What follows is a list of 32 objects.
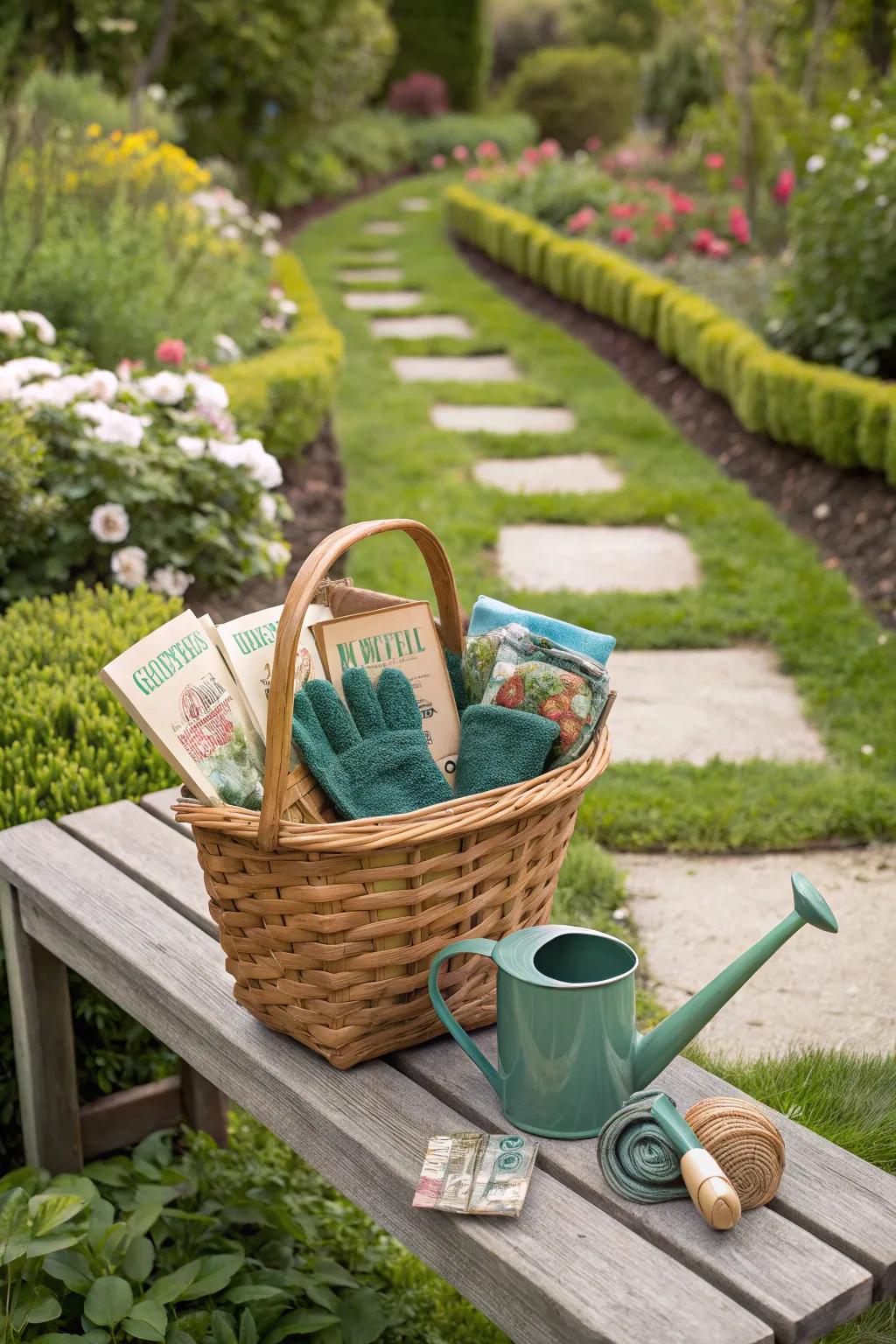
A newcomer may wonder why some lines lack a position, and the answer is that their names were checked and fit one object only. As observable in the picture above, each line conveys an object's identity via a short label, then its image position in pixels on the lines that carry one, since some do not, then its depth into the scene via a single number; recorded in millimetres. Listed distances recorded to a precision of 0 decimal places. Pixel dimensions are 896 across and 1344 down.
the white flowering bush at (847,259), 6125
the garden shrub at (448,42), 23609
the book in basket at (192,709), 1611
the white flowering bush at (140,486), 3861
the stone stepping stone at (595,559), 5223
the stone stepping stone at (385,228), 15197
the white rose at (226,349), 5638
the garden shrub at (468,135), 20828
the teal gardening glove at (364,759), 1679
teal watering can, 1446
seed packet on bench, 1379
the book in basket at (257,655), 1725
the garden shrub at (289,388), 5219
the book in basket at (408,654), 1805
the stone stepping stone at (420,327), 10000
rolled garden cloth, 1402
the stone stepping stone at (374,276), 12078
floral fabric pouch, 1735
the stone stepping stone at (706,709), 3928
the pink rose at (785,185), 9383
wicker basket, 1497
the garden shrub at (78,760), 2498
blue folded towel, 1829
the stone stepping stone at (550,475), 6418
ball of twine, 1388
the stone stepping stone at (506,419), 7527
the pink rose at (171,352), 4680
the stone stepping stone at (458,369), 8727
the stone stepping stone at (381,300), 11023
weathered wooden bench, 1276
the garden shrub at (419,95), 22703
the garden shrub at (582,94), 24078
